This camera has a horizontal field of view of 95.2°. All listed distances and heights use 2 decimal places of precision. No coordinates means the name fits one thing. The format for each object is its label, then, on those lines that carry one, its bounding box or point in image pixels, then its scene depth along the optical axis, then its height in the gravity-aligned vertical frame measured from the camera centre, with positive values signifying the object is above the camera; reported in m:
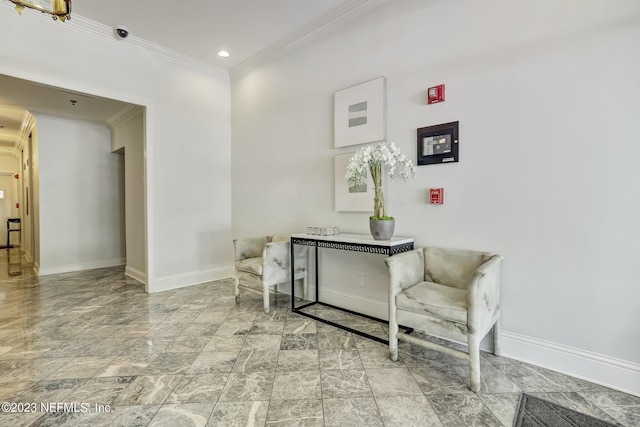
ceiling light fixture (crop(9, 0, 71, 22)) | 1.41 +1.07
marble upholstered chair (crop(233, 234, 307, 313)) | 3.17 -0.62
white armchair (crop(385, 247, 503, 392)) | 1.80 -0.63
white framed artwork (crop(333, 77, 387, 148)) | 2.85 +0.97
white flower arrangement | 2.46 +0.38
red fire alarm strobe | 2.48 +0.97
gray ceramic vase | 2.53 -0.18
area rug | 1.51 -1.13
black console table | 2.43 -0.33
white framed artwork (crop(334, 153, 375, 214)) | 2.97 +0.16
